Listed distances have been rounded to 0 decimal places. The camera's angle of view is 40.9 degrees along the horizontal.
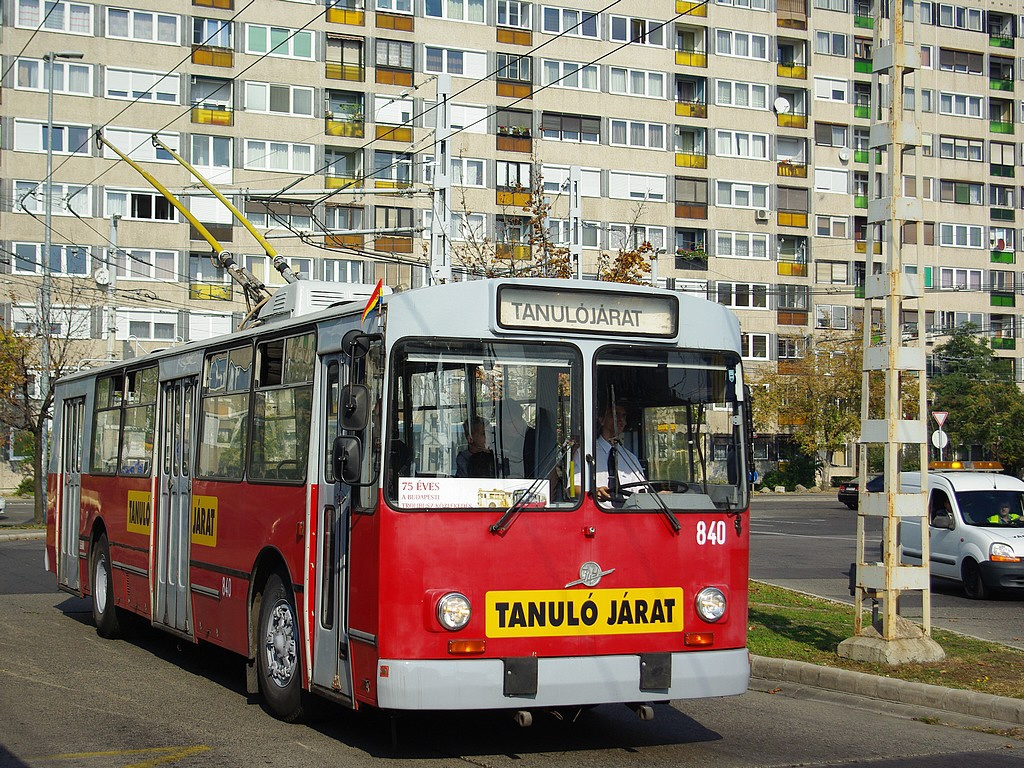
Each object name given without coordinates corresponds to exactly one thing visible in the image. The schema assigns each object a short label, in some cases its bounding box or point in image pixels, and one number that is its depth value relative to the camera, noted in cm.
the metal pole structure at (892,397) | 1166
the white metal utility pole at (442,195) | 2395
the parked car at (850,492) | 4756
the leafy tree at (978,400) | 6856
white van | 1895
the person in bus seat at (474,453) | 793
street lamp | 3609
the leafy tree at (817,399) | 6425
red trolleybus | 782
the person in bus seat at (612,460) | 827
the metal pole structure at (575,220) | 2581
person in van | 1991
